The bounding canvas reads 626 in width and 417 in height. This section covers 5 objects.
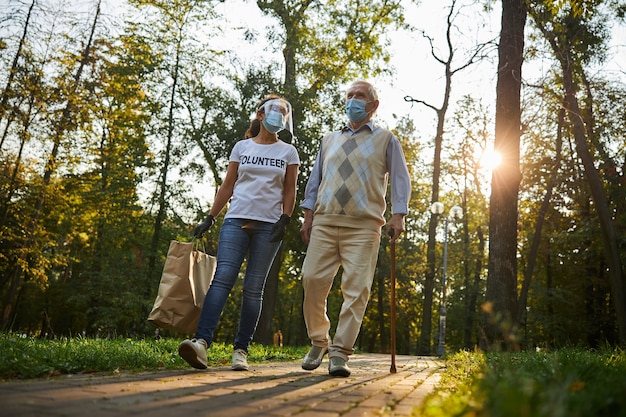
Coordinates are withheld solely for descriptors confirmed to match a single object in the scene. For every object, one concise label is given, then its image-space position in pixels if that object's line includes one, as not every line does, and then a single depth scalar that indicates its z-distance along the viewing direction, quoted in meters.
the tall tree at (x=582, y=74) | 12.52
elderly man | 4.84
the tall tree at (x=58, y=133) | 18.83
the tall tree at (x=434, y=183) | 24.05
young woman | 4.91
